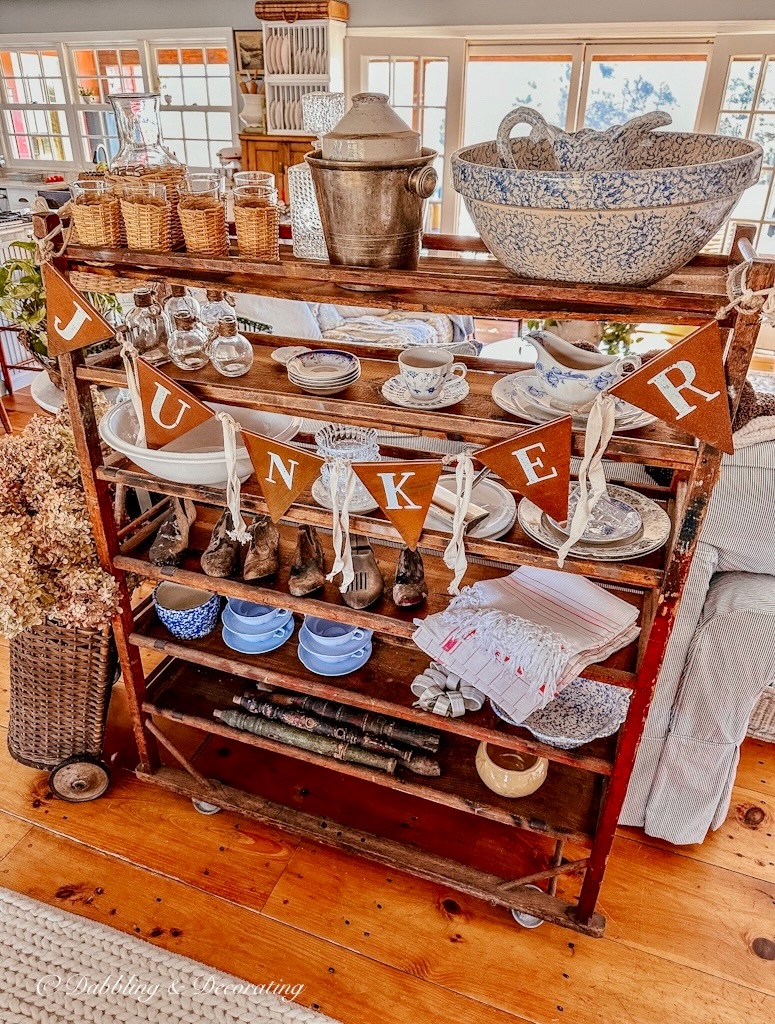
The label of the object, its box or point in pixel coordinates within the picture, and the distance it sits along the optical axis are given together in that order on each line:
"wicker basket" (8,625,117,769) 1.80
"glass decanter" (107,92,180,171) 1.45
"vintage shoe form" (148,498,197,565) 1.58
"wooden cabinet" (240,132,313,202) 5.59
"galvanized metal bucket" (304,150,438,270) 1.02
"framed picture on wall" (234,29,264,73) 5.70
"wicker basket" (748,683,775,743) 1.94
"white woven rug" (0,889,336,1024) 1.44
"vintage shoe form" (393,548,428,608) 1.44
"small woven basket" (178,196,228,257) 1.16
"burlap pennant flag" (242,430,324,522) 1.20
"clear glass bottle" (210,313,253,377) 1.31
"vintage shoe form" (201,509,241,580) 1.52
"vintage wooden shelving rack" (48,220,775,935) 1.07
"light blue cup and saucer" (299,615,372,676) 1.57
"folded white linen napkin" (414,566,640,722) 1.27
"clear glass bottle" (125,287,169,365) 1.42
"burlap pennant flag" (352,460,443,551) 1.15
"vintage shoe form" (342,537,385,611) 1.44
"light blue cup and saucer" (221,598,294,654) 1.66
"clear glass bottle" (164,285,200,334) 1.39
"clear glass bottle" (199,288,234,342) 1.42
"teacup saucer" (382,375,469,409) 1.18
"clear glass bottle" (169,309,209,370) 1.35
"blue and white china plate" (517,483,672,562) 1.21
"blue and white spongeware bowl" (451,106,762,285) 0.88
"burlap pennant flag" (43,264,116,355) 1.24
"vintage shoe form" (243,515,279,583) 1.52
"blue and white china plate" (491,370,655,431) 1.12
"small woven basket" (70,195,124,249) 1.21
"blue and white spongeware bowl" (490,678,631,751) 1.40
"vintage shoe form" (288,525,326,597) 1.47
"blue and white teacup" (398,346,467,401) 1.16
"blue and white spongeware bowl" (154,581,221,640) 1.68
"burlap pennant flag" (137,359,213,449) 1.22
